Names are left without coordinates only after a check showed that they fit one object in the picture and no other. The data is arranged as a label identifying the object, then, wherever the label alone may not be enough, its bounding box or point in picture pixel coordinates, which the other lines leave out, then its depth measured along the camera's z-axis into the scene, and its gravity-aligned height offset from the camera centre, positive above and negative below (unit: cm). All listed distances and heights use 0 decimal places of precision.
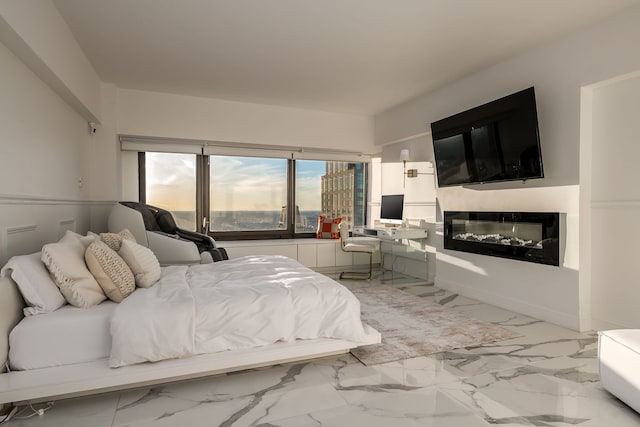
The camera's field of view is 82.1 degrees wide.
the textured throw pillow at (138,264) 239 -35
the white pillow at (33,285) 191 -40
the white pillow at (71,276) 203 -37
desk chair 516 -49
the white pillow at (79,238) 245 -20
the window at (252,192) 526 +30
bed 183 -68
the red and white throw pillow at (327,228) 598 -27
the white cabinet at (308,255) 546 -65
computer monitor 538 +6
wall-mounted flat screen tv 326 +70
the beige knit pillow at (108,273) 218 -38
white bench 184 -79
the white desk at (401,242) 482 -42
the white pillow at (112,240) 262 -21
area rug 264 -99
